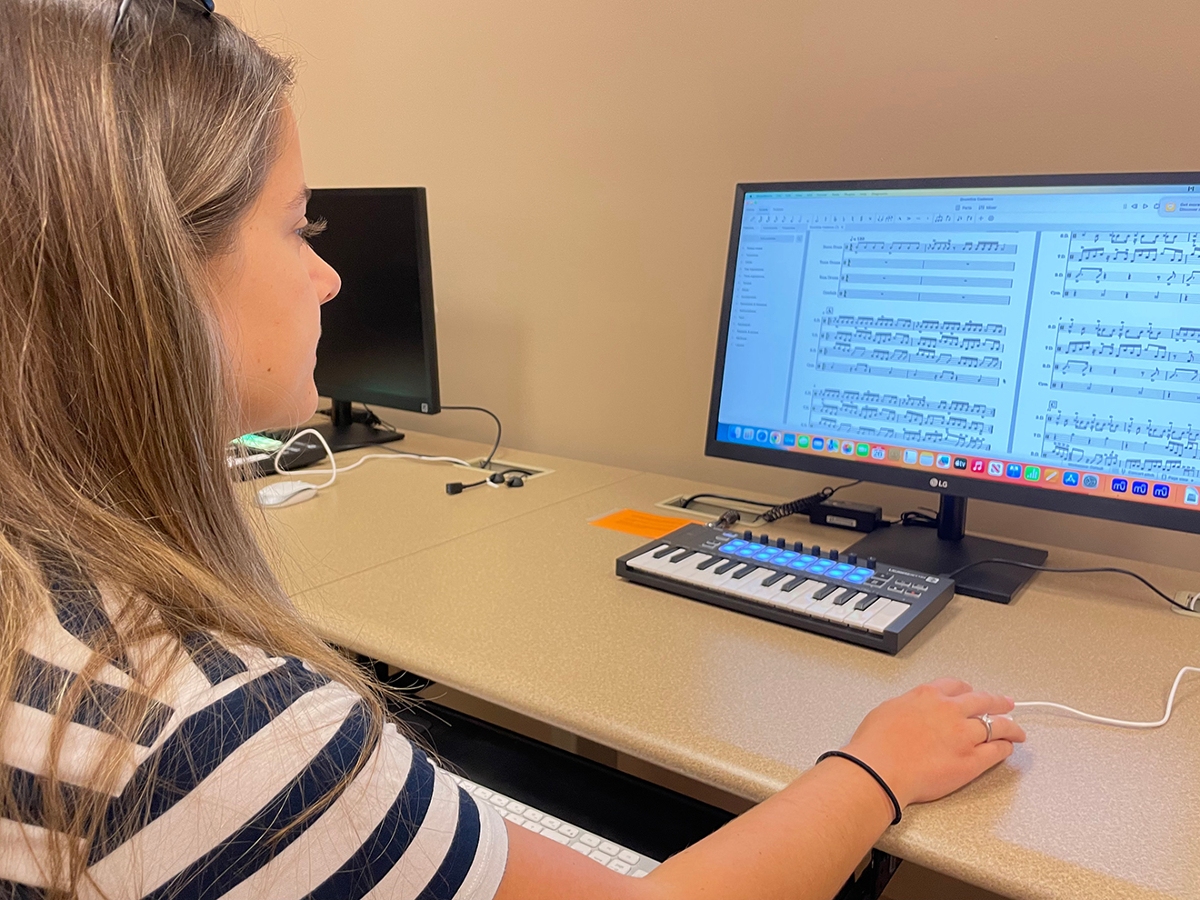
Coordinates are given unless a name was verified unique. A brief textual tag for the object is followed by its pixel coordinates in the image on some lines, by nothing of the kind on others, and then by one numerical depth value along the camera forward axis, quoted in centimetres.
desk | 60
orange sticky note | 122
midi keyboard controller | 88
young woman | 40
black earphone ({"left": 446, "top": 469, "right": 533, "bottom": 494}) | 141
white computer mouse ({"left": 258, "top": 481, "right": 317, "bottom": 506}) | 132
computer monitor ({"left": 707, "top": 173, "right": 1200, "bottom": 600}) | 92
